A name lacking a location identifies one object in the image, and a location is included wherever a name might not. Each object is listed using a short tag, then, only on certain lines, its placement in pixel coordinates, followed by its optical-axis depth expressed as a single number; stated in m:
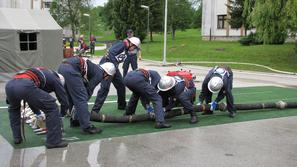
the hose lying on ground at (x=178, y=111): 8.41
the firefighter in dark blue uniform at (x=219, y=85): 9.30
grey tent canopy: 17.75
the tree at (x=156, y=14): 55.66
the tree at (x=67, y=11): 76.56
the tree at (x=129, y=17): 52.88
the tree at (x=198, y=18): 92.09
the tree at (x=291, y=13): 24.50
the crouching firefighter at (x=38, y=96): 6.53
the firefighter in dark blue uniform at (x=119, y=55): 10.25
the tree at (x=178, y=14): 55.84
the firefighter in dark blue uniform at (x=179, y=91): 8.66
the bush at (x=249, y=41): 39.62
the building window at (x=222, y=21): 52.15
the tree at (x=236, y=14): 41.65
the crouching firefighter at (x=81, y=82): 7.57
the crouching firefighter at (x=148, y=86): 8.34
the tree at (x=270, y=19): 25.89
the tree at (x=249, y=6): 29.45
